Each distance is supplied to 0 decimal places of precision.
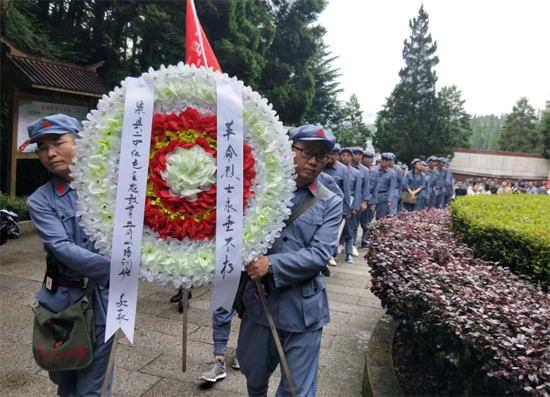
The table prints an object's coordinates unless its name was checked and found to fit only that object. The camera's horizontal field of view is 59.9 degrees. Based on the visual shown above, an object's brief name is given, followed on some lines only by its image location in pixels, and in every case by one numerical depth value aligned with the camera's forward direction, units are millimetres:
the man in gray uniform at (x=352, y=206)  8781
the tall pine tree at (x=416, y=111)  35188
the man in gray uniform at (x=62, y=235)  2430
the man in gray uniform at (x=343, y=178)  7667
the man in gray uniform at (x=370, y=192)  10222
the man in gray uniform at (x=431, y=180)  13303
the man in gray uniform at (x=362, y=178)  9359
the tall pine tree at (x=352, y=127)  37006
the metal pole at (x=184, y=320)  2453
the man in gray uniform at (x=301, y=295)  2482
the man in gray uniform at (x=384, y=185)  11008
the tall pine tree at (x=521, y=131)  50281
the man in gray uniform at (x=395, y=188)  11000
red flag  5629
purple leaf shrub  2277
